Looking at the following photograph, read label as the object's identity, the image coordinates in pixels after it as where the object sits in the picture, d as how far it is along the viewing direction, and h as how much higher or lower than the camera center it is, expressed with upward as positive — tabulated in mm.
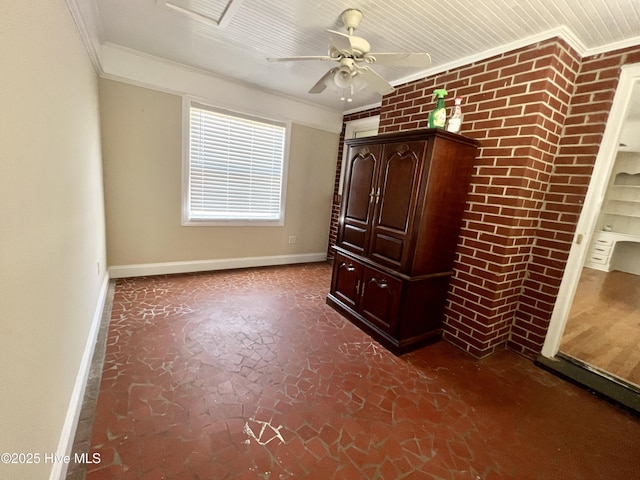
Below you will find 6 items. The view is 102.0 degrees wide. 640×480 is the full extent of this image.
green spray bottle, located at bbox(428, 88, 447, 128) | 2010 +689
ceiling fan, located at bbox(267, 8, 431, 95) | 1656 +923
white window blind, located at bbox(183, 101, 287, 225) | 3312 +185
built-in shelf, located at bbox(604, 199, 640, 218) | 5211 +318
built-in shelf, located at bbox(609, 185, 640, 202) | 5155 +614
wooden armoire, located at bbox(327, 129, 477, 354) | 1993 -220
